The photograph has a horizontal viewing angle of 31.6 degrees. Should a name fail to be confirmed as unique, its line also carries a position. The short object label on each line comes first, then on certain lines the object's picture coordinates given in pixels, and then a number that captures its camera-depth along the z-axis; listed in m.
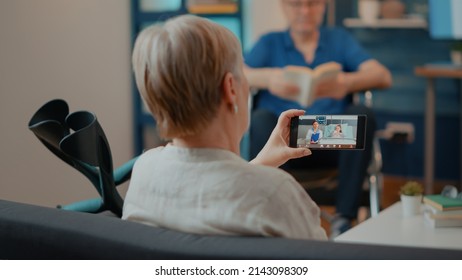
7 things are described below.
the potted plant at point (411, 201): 2.52
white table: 2.16
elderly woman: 1.24
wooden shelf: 4.65
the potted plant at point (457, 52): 4.45
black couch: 1.10
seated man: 3.40
